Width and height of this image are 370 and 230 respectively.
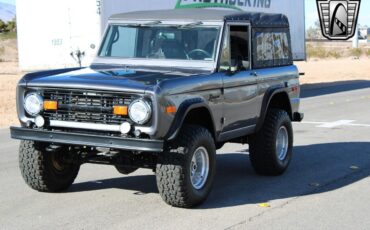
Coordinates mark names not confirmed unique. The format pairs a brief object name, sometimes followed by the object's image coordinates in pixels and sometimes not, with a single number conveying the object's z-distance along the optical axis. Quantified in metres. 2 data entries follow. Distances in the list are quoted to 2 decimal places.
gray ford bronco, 6.40
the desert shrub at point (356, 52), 65.89
